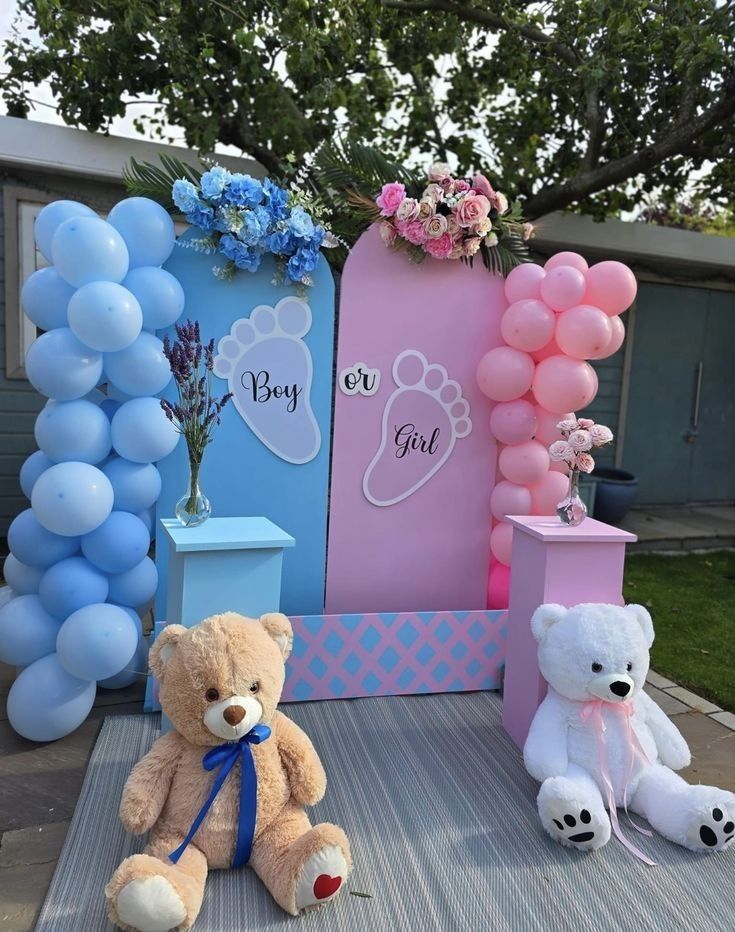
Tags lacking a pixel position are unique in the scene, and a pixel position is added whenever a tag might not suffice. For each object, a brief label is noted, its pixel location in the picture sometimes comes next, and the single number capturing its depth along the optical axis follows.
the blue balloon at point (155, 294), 2.45
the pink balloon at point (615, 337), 2.81
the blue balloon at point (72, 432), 2.32
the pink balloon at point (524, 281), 2.95
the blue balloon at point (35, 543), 2.38
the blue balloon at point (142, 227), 2.46
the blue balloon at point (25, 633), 2.38
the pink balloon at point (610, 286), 2.77
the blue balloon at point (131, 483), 2.44
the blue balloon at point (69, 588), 2.35
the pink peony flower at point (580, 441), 2.49
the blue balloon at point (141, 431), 2.39
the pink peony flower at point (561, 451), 2.53
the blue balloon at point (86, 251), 2.26
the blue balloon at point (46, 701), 2.33
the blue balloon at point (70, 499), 2.22
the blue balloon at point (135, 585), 2.49
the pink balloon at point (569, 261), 2.94
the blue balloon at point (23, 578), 2.50
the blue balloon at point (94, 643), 2.26
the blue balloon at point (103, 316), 2.22
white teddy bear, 1.92
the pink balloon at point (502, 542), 3.06
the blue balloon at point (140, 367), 2.39
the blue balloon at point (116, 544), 2.36
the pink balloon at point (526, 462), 2.98
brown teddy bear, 1.69
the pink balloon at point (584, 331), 2.74
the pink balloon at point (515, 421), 2.98
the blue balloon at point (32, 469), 2.50
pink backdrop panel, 2.96
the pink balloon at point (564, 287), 2.78
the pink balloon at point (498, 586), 3.17
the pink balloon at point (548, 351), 2.97
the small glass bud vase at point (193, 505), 2.29
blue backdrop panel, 2.74
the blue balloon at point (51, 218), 2.39
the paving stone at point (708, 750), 2.38
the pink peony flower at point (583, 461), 2.52
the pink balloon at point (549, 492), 3.01
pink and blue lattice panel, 2.73
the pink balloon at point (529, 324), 2.85
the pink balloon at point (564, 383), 2.83
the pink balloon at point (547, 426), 3.03
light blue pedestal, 2.08
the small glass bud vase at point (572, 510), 2.47
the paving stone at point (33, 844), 1.84
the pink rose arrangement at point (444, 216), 2.82
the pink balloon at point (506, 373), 2.92
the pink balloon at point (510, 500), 3.02
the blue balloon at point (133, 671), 2.74
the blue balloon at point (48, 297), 2.37
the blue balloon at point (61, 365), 2.28
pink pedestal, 2.38
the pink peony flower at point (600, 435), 2.49
